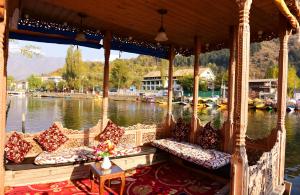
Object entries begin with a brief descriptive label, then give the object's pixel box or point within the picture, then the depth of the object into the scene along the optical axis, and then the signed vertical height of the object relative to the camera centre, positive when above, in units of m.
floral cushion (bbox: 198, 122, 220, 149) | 7.00 -1.29
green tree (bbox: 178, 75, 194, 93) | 61.07 +2.81
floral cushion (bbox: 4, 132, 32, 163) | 5.52 -1.35
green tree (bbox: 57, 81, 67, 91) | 96.14 +2.50
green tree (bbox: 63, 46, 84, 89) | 76.06 +7.26
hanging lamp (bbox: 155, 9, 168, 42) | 5.80 +1.50
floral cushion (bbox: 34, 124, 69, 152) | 6.23 -1.25
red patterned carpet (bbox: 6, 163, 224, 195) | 5.38 -2.24
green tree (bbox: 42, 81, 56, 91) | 107.12 +2.27
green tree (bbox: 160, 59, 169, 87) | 72.87 +6.65
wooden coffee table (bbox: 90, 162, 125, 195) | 4.68 -1.63
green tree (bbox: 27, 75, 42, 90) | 111.50 +3.67
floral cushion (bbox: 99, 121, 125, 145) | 7.24 -1.25
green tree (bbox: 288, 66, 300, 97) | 59.91 +3.52
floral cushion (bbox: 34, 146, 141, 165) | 5.69 -1.61
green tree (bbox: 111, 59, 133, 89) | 68.69 +5.30
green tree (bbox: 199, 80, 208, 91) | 61.92 +2.23
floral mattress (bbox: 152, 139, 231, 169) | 5.84 -1.60
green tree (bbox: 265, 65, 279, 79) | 64.76 +6.28
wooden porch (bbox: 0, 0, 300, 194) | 3.89 +1.63
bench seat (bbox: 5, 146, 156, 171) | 5.35 -1.70
